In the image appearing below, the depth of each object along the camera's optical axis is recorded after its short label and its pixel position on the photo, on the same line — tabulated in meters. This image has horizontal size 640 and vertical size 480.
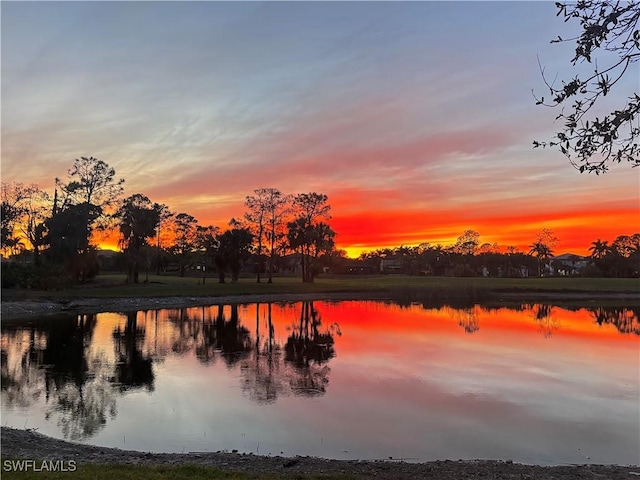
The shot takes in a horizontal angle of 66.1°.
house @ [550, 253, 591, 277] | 145.50
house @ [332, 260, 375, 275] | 132.18
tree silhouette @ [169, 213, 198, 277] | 79.25
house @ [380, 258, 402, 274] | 141.26
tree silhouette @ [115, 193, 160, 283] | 61.25
